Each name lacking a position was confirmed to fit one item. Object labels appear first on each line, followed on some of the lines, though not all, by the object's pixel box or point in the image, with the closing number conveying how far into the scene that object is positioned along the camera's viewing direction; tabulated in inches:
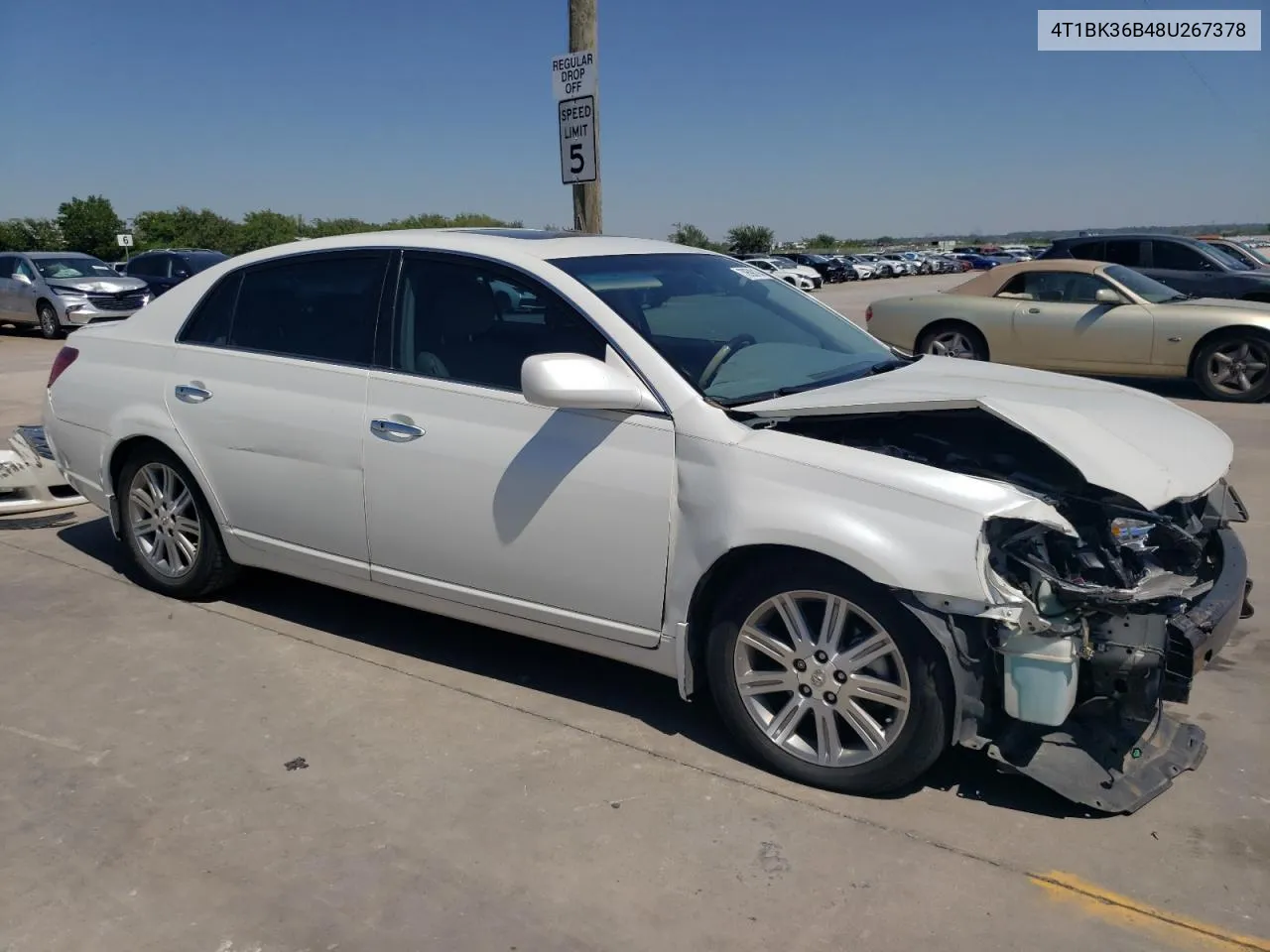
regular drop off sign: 307.1
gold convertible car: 426.9
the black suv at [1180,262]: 506.3
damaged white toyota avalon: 124.7
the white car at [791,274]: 1592.0
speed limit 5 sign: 308.8
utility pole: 322.0
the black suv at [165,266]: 882.1
